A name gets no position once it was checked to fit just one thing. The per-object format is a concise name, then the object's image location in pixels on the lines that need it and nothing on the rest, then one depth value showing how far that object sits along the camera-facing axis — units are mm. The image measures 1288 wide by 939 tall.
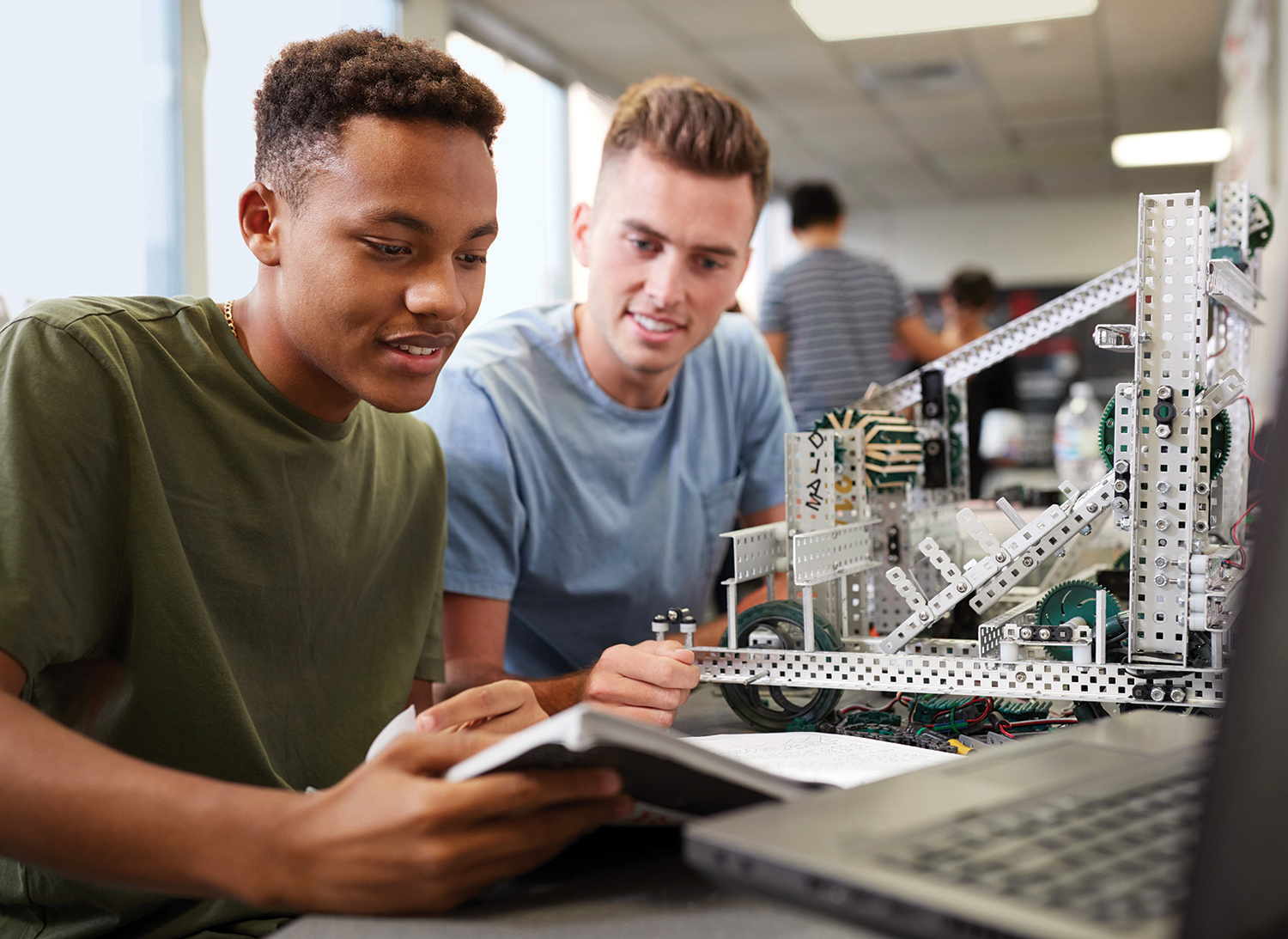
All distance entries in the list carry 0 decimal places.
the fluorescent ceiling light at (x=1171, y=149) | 7535
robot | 1111
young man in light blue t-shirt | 1599
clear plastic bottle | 3783
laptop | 383
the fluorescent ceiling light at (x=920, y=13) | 4746
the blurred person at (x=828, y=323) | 4711
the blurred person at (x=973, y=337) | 5777
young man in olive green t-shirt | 654
